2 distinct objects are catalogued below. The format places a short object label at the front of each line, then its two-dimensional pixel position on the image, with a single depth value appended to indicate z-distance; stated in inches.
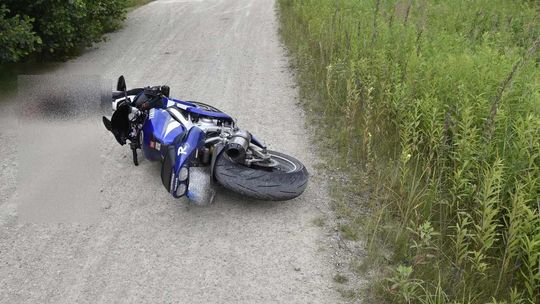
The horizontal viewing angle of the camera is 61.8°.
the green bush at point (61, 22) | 375.2
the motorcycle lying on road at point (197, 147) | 194.9
